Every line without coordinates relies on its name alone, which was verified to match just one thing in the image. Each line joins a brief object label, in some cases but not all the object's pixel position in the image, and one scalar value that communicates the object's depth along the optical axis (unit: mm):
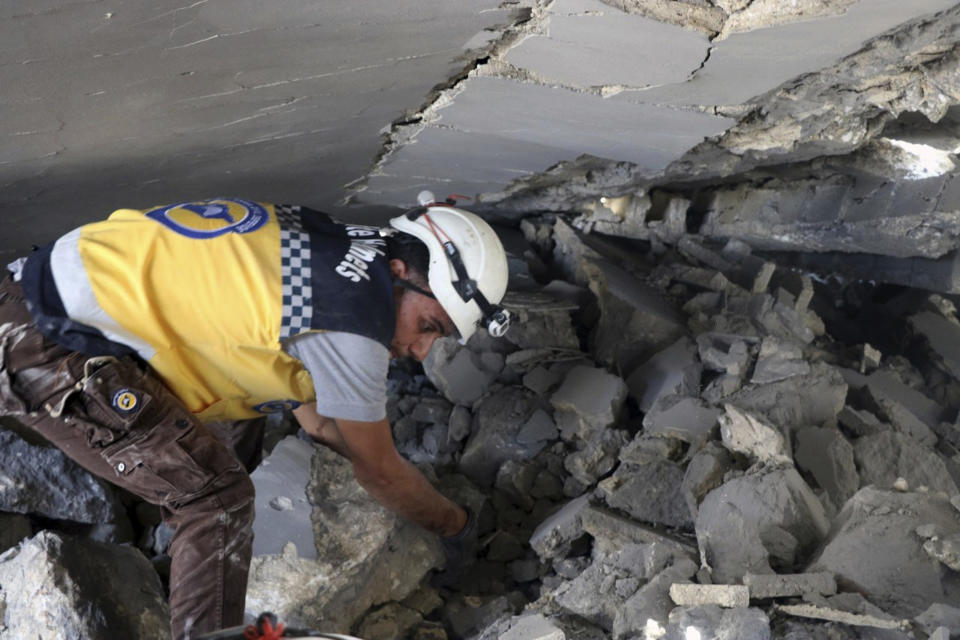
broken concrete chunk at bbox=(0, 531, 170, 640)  2553
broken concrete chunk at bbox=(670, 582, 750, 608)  2373
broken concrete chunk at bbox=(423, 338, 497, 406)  4102
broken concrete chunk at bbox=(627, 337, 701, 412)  3785
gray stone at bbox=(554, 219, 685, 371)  4145
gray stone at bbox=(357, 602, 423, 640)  3154
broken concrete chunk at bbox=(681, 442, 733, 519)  3098
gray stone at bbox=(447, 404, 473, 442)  3965
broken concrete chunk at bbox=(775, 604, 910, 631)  2246
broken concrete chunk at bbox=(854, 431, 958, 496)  3455
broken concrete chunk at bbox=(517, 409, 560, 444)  3822
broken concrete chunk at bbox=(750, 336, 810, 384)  3674
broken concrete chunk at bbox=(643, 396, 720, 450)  3416
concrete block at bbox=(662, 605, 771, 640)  2260
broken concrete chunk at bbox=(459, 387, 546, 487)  3809
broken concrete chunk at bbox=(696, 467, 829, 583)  2699
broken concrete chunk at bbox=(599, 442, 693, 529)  3205
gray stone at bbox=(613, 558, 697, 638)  2502
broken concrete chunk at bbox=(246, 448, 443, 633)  3004
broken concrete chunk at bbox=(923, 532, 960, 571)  2416
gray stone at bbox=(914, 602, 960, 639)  2229
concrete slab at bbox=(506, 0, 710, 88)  2617
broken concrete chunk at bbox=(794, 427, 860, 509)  3268
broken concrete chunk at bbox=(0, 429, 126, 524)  3086
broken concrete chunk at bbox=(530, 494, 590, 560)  3217
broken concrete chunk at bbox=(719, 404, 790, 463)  3094
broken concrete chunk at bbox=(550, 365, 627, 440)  3712
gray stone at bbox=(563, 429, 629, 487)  3588
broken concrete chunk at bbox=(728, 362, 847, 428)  3535
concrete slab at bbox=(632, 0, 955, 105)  2652
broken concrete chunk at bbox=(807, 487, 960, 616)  2473
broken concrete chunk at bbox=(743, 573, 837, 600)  2420
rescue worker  2439
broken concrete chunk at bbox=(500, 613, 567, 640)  2463
